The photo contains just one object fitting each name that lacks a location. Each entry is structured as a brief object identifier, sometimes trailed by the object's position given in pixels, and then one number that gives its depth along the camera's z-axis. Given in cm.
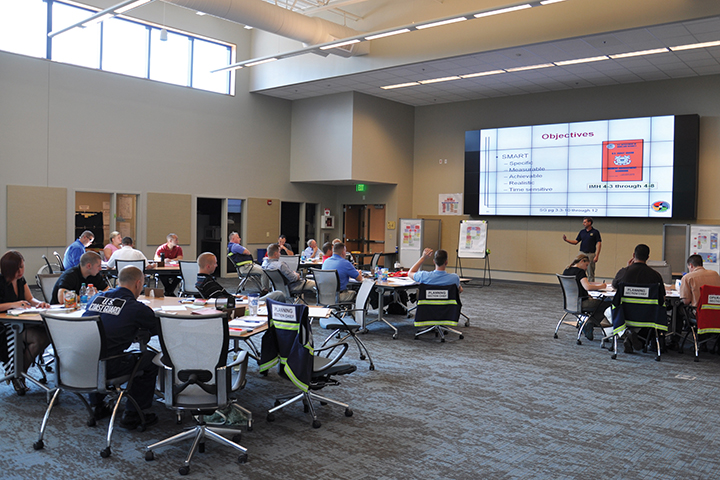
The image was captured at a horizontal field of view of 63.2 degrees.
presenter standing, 1203
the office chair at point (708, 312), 635
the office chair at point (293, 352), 412
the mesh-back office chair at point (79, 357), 371
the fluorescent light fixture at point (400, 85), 1323
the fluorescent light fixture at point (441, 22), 840
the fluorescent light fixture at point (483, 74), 1194
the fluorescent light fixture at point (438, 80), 1257
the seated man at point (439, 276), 714
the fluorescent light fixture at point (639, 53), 1007
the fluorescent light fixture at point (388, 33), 911
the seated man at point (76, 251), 866
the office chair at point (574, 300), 728
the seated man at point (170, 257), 941
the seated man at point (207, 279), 574
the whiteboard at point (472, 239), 1423
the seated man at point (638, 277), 653
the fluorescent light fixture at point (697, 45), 958
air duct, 922
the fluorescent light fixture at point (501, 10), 775
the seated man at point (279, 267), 832
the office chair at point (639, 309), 639
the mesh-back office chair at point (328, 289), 756
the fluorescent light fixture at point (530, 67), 1131
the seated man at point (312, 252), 1154
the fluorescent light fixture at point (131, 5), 844
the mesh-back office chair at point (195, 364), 354
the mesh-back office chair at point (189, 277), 862
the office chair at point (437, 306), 702
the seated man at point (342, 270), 782
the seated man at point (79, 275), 546
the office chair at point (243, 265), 1070
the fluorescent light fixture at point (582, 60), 1068
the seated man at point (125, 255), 865
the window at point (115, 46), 1109
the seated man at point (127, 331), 394
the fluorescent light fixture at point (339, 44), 980
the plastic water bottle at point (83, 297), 527
